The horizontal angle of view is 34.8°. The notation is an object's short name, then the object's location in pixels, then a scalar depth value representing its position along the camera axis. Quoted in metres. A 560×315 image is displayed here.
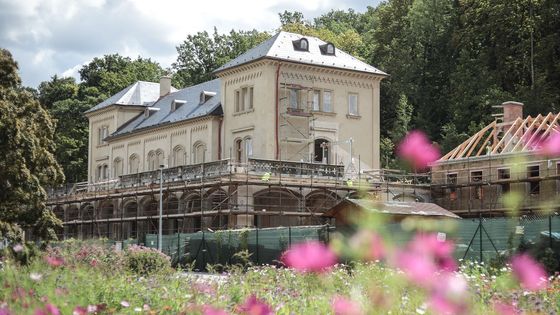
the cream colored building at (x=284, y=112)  56.44
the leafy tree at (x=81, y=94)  82.44
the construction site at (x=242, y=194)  50.50
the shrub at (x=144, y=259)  26.05
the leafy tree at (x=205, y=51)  87.38
